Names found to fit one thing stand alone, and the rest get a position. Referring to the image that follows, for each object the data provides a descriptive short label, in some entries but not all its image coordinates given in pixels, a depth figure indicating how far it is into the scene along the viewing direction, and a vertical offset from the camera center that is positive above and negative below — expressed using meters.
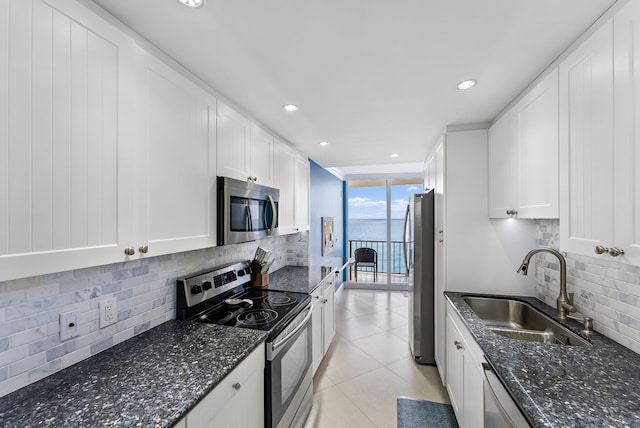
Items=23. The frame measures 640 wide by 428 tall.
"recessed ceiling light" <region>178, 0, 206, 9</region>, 1.06 +0.81
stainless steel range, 1.60 -0.66
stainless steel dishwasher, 1.04 -0.78
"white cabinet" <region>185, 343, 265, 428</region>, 1.04 -0.80
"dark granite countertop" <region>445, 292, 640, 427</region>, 0.91 -0.66
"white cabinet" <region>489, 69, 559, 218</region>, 1.48 +0.36
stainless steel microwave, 1.74 +0.02
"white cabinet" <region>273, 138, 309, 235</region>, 2.67 +0.29
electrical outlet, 1.29 -0.46
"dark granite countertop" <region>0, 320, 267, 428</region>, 0.87 -0.63
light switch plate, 1.14 -0.46
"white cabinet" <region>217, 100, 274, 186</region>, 1.80 +0.48
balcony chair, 5.96 -0.97
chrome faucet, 1.69 -0.50
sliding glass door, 5.91 -0.31
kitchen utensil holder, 2.49 -0.55
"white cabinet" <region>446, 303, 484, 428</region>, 1.49 -1.01
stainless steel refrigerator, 2.80 -0.67
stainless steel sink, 1.61 -0.73
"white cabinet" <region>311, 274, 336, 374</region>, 2.54 -1.06
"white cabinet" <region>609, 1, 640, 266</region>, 0.95 +0.28
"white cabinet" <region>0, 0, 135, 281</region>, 0.79 +0.26
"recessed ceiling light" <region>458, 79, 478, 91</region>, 1.68 +0.80
